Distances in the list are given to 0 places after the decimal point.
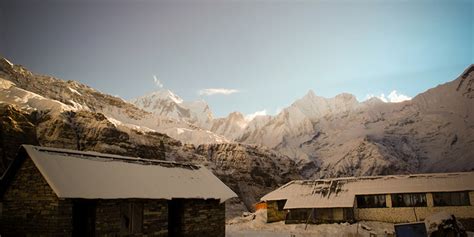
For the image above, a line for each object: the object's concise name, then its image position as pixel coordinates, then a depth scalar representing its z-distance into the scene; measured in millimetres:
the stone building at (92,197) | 16734
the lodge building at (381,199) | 36000
